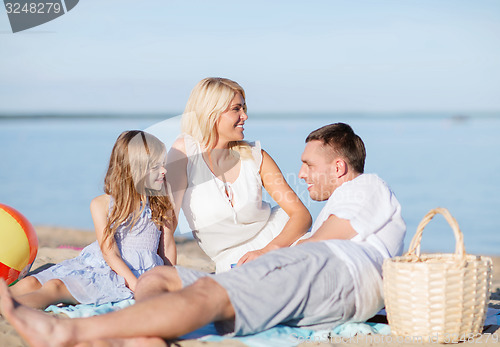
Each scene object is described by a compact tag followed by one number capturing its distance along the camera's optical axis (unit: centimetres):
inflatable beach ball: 451
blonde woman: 501
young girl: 431
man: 282
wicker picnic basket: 328
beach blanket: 334
